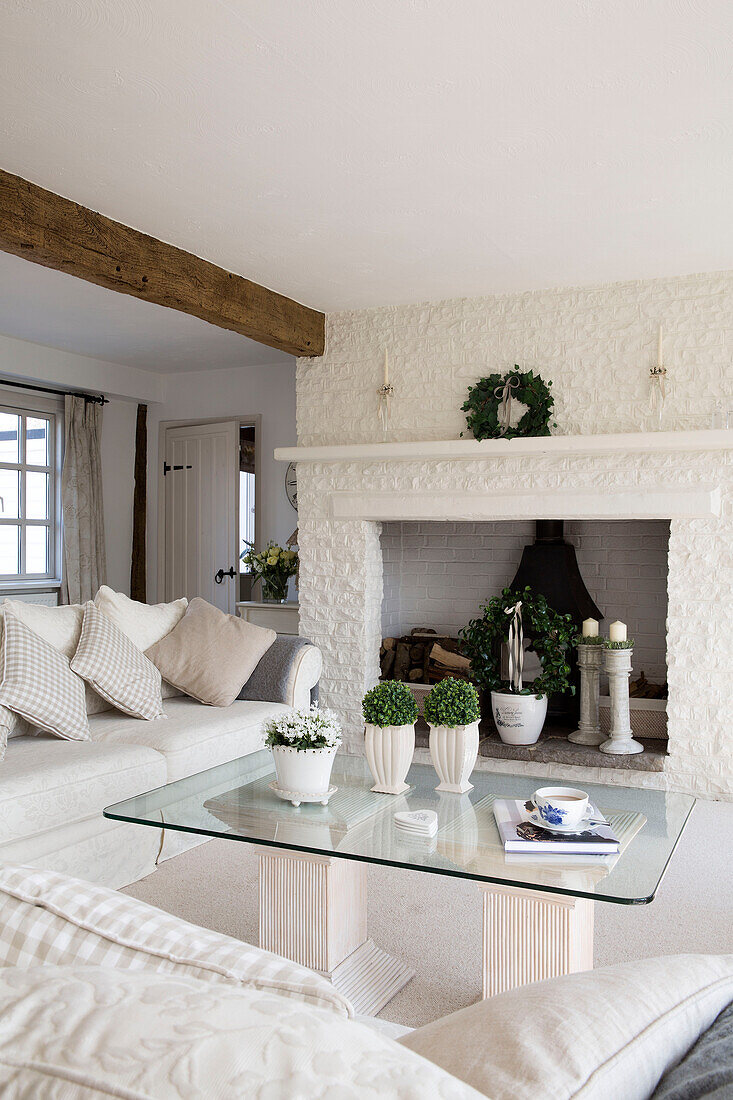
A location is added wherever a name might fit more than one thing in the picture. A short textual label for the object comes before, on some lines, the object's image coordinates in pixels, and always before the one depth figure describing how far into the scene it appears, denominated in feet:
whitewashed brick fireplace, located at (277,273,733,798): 14.29
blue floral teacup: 7.22
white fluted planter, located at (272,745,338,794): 8.29
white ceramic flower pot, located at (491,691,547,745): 14.97
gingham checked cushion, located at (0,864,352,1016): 2.43
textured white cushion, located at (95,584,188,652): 13.20
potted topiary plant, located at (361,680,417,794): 8.67
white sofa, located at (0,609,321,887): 9.05
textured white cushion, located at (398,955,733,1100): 2.02
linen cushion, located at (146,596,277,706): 13.05
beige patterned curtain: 22.70
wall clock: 22.00
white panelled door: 23.09
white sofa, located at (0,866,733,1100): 1.59
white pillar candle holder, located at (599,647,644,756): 14.55
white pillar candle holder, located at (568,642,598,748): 15.20
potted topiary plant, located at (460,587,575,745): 14.98
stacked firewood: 17.34
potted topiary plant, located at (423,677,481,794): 8.68
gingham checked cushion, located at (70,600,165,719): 11.60
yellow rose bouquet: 20.11
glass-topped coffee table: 6.67
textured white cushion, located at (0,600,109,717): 11.59
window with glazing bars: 21.85
